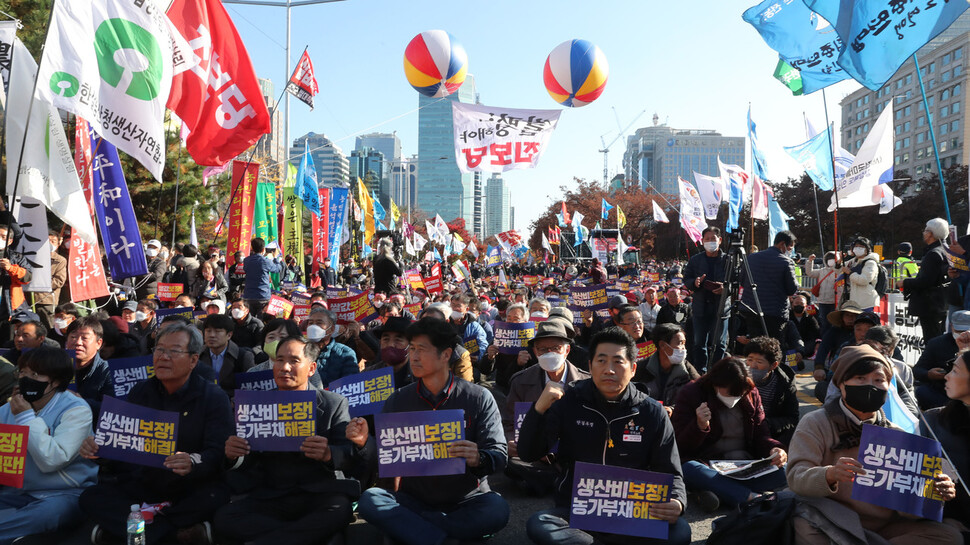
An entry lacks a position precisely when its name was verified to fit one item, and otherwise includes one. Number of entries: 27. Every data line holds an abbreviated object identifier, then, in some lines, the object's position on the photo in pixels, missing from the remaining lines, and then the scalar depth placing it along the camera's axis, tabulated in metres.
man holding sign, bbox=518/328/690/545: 3.71
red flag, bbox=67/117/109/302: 7.40
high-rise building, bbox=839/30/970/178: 81.94
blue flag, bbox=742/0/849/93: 8.55
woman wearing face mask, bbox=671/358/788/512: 4.90
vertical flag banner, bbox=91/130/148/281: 7.23
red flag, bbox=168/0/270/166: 7.43
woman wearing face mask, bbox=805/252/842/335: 11.27
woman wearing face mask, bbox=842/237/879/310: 9.50
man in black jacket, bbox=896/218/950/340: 8.07
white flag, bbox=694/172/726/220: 23.11
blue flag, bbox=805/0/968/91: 5.91
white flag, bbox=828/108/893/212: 11.90
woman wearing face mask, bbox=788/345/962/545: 3.37
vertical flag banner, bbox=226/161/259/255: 13.54
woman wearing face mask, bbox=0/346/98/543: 4.17
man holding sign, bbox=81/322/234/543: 4.20
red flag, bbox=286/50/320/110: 16.19
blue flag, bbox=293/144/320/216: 19.59
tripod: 8.08
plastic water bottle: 3.65
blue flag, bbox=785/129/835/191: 14.73
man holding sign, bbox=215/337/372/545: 4.01
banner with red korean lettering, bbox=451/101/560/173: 10.49
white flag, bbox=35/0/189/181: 5.78
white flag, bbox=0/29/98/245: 6.41
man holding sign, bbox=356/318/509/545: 3.91
